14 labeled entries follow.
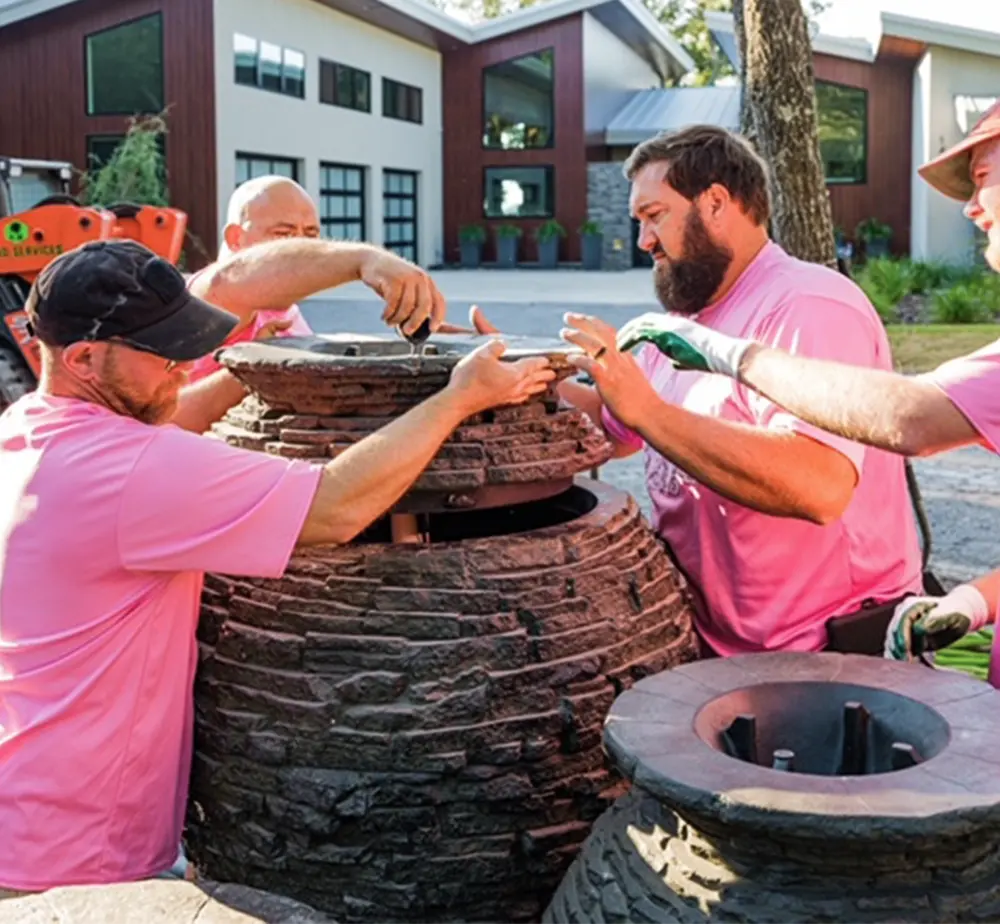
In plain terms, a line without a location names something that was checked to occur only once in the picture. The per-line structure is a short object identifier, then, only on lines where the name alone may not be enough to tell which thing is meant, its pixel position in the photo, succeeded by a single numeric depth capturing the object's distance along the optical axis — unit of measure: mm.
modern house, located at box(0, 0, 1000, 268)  23031
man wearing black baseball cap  2383
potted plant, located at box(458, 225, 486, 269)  31350
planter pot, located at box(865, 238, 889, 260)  27938
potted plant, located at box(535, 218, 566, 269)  31094
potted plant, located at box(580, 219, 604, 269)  30859
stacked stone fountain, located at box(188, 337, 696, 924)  2504
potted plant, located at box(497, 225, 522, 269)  31094
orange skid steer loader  10414
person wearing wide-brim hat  2363
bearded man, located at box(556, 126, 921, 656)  2945
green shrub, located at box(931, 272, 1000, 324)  18062
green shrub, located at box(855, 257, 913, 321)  18859
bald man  2979
